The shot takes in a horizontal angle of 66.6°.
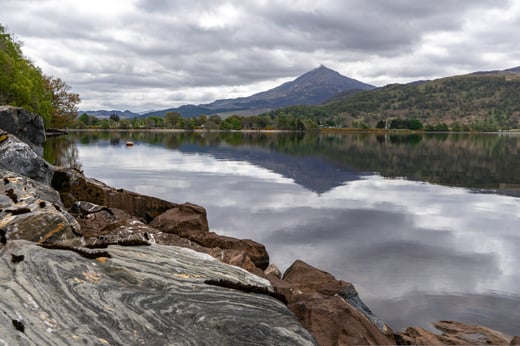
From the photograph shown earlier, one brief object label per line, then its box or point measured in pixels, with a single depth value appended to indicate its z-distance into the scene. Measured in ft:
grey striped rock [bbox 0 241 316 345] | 29.01
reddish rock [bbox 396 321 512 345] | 43.62
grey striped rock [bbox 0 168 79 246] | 43.55
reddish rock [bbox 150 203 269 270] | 68.44
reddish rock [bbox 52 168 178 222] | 88.22
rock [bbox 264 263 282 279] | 60.15
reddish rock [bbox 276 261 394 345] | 38.60
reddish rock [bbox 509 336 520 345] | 42.14
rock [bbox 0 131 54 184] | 80.53
